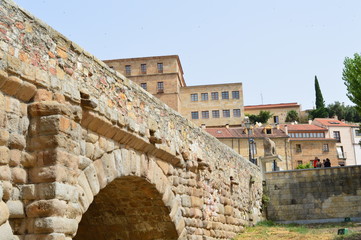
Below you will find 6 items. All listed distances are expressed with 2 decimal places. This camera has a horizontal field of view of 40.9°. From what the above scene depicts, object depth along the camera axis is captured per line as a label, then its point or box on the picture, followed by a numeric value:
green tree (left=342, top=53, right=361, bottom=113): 20.47
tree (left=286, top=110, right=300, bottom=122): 68.68
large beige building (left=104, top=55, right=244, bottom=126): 57.69
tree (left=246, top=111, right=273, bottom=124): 65.56
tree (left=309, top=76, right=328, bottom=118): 69.06
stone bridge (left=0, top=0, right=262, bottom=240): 5.46
